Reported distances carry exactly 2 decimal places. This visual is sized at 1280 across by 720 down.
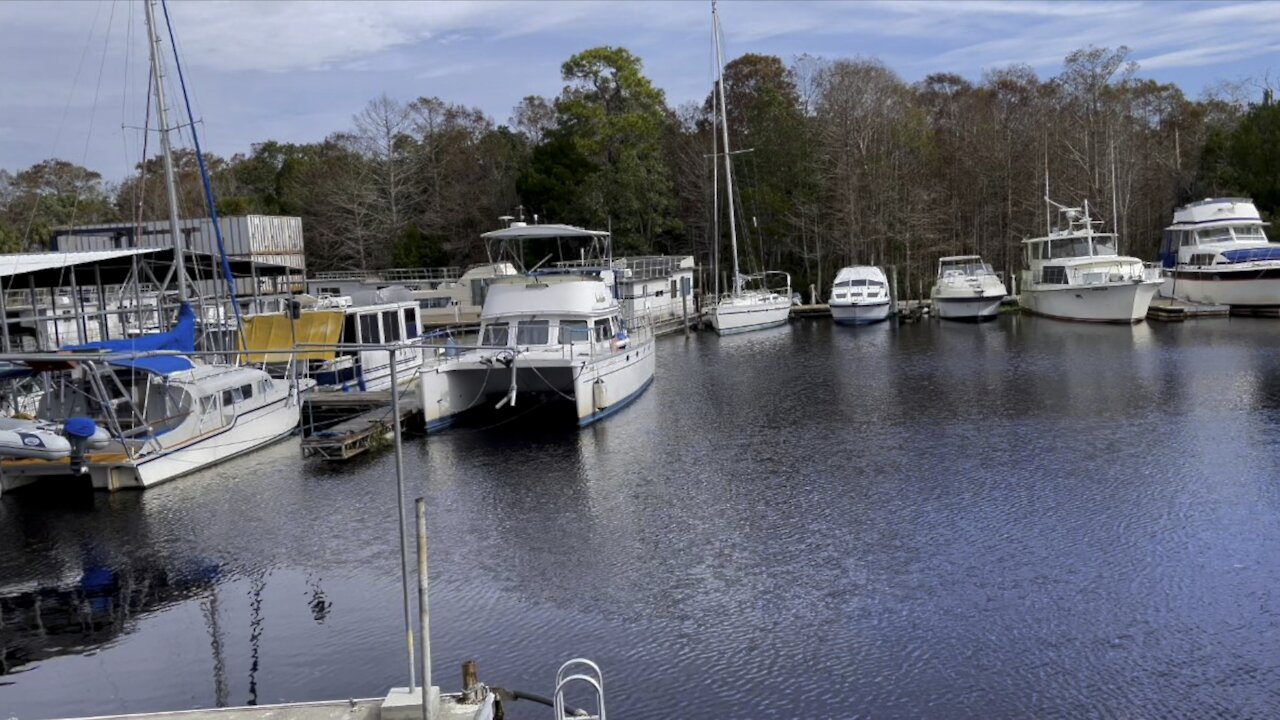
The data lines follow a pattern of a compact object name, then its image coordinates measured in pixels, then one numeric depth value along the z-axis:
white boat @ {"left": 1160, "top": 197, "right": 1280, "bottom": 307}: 47.06
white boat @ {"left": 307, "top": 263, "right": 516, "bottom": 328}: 57.56
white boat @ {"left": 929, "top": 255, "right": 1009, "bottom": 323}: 50.78
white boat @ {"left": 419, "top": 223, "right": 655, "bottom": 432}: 27.17
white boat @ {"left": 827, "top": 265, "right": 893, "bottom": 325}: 51.38
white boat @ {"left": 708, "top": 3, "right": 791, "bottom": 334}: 51.38
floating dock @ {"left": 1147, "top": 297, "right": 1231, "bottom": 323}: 46.91
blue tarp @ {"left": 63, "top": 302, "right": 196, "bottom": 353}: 23.69
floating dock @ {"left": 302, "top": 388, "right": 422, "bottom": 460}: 24.20
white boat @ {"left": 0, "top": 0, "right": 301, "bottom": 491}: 21.72
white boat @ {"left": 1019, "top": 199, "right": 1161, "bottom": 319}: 46.09
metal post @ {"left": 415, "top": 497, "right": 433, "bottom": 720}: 9.55
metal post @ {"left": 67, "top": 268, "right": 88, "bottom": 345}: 27.36
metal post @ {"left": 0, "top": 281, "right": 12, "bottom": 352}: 23.62
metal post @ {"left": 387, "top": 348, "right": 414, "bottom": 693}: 10.01
